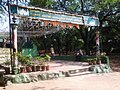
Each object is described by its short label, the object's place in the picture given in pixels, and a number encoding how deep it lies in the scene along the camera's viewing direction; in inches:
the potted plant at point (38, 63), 248.0
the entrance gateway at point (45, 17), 227.3
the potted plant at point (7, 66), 232.1
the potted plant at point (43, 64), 252.3
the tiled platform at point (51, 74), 220.1
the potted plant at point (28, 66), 240.3
